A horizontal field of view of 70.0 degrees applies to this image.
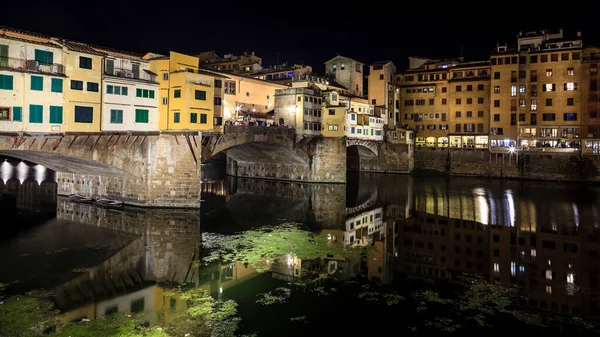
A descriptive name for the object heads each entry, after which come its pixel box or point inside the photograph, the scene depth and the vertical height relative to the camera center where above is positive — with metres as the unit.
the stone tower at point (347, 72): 77.00 +19.01
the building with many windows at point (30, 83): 26.78 +5.95
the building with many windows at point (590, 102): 62.38 +11.32
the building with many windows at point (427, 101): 78.75 +14.35
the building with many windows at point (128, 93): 32.72 +6.50
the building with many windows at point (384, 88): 77.44 +16.22
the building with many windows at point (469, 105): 73.62 +12.78
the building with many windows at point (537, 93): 64.88 +13.33
